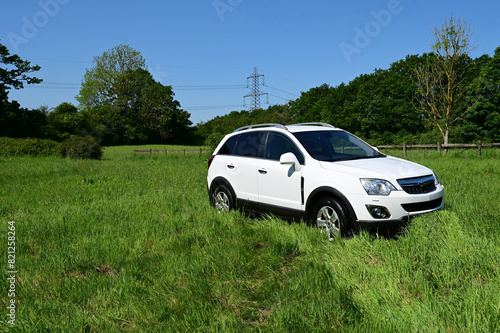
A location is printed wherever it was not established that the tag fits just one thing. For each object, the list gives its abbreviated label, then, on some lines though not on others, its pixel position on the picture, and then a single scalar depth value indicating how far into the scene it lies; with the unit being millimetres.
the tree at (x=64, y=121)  58688
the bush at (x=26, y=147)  35062
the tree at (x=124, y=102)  70812
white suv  5129
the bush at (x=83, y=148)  32719
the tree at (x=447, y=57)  29828
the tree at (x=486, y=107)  38844
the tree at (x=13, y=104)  46844
